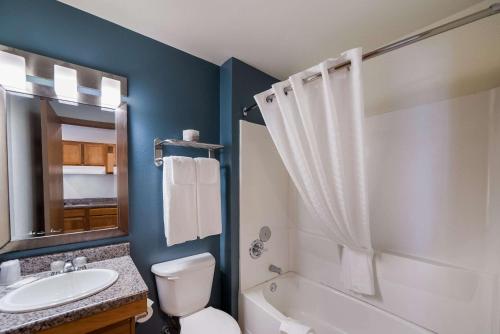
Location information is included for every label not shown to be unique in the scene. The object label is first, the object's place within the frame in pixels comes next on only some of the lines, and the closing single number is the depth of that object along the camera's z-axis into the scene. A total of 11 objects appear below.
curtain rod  0.83
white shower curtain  1.14
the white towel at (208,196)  1.56
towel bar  1.49
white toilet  1.40
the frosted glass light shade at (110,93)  1.34
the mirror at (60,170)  1.13
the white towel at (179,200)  1.43
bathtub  1.45
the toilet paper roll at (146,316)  1.21
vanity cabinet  0.81
